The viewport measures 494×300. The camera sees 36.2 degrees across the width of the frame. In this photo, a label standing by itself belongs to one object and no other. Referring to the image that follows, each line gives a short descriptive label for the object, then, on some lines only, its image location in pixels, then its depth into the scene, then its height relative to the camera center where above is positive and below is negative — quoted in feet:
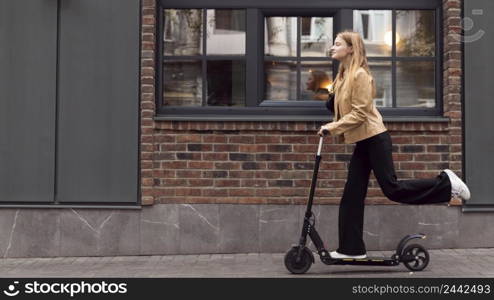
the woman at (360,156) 20.88 +0.28
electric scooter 21.15 -2.52
